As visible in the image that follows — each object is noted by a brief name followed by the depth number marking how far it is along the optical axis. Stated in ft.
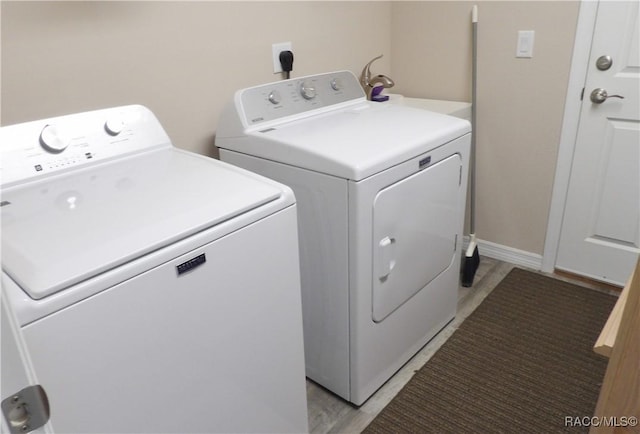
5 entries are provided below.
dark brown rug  5.77
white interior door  7.00
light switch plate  7.63
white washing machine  3.04
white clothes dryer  5.11
